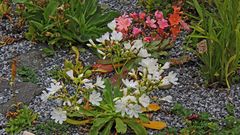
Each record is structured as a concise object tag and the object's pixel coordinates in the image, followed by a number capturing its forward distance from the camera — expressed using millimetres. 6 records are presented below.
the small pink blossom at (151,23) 3977
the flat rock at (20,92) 3779
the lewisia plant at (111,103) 3176
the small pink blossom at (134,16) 4227
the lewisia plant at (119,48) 3357
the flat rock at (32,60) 4176
